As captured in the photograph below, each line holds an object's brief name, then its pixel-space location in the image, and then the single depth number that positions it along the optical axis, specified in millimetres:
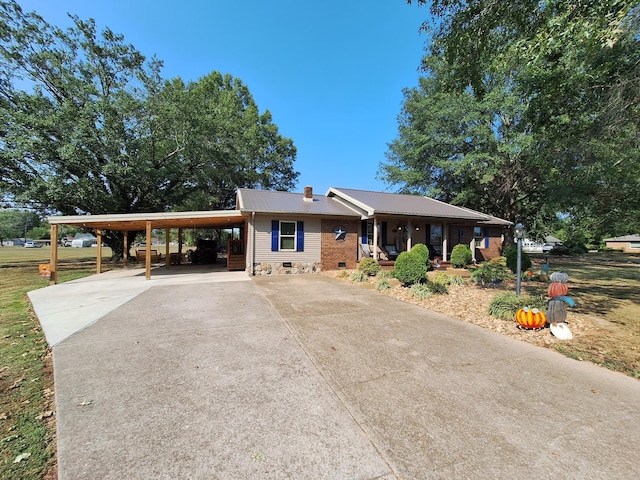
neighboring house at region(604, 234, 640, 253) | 43969
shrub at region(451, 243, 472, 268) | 13562
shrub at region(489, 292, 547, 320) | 5539
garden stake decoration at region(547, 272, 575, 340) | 4570
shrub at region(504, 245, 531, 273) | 11420
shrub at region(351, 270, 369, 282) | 10423
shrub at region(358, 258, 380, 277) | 11320
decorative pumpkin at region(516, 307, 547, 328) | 4855
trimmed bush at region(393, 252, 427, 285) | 8578
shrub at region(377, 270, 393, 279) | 10672
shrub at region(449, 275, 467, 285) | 9359
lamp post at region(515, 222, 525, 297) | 6156
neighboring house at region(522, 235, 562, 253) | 44934
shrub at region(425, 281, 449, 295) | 8031
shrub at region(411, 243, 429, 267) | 11062
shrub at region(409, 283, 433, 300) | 7586
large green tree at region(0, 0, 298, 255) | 15406
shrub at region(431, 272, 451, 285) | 8625
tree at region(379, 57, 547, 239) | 18031
